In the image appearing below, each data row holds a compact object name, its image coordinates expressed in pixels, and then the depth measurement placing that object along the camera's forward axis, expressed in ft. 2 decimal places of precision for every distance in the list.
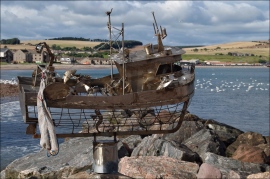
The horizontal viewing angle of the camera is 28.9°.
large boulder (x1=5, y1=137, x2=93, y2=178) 46.16
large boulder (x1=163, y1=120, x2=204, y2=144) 63.21
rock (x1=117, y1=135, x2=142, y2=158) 52.21
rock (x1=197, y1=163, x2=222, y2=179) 42.97
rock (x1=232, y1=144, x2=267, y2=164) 57.16
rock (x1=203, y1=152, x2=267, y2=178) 49.03
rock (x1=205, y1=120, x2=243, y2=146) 72.25
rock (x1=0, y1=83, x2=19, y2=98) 193.16
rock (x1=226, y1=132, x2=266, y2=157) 69.31
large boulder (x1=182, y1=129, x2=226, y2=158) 57.36
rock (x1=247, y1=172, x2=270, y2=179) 44.46
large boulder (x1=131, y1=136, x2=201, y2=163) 48.42
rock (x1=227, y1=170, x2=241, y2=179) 45.53
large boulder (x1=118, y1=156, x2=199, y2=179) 40.78
